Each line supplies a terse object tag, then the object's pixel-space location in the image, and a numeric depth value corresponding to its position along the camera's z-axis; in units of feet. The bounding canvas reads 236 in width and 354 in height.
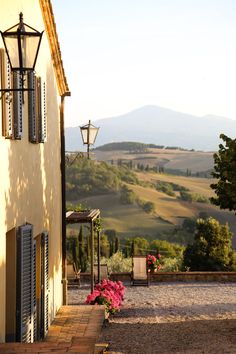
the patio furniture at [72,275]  69.67
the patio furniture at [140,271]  71.72
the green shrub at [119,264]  90.22
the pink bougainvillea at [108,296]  53.26
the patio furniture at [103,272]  69.00
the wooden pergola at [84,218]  54.13
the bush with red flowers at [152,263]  79.00
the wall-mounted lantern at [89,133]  59.26
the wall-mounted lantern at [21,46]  22.43
